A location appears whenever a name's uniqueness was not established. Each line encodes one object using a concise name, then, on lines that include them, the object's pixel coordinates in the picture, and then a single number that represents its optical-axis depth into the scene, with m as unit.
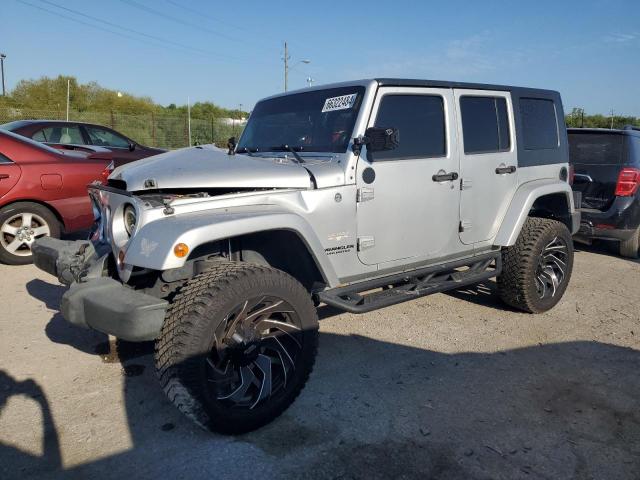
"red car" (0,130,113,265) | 6.03
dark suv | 6.70
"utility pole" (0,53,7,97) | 54.42
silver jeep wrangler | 2.75
